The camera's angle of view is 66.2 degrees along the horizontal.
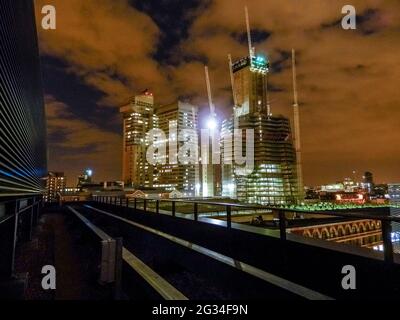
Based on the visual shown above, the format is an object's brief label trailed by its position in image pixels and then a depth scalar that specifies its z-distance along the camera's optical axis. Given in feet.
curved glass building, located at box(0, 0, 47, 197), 20.52
